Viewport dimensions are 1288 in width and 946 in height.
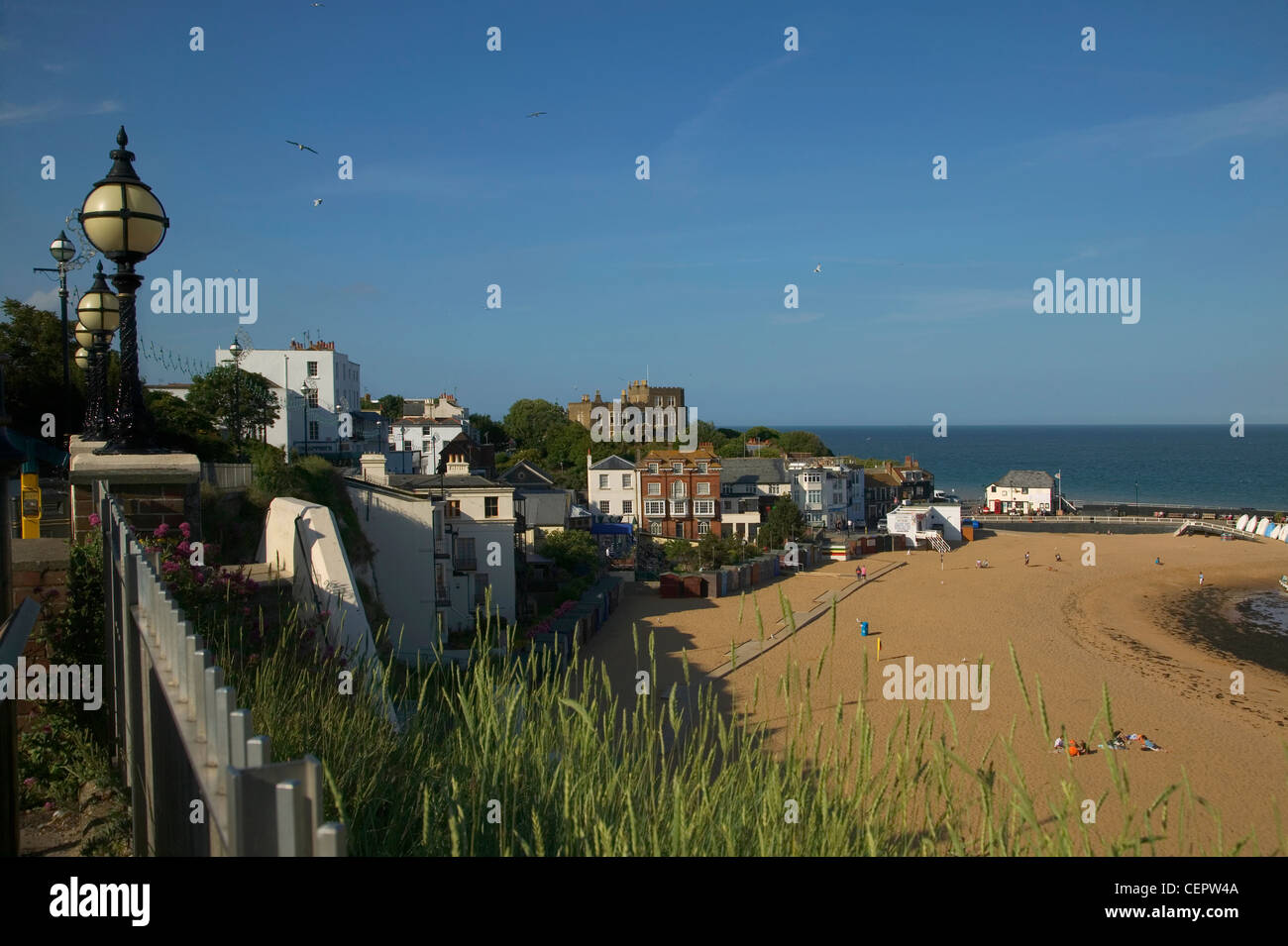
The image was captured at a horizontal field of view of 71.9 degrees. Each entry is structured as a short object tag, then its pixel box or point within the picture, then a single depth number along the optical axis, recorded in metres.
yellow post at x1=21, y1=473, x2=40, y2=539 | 8.39
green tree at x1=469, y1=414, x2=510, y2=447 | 103.12
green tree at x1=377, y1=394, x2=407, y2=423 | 97.12
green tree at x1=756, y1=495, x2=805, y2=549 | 53.03
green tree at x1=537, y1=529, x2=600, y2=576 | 40.50
